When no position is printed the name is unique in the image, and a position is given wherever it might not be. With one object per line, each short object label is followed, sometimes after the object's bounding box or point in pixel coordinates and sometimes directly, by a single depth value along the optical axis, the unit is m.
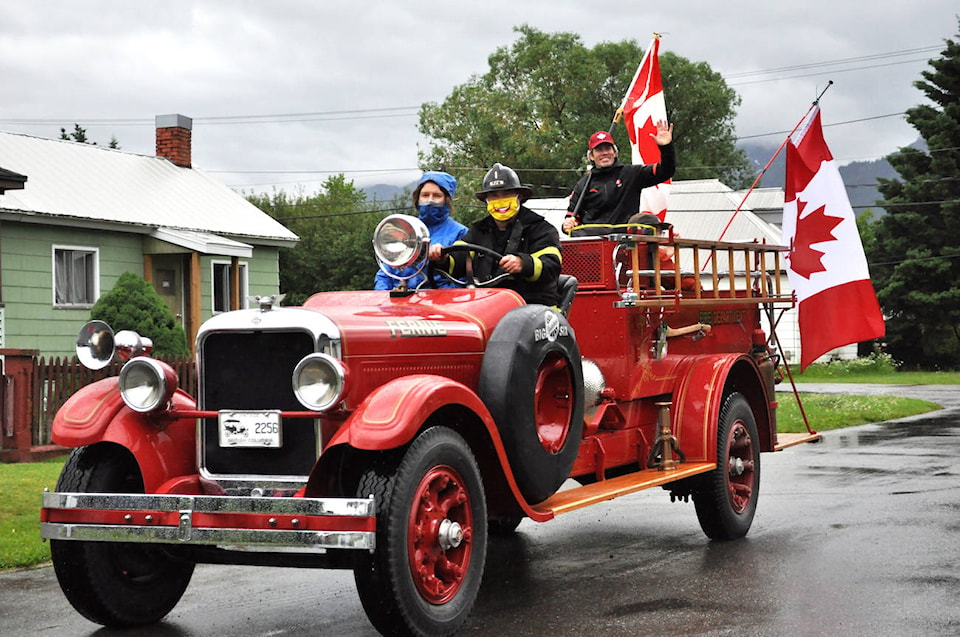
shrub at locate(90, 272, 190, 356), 19.09
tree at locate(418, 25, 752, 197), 54.97
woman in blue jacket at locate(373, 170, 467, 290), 7.57
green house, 20.03
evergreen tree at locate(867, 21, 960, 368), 38.88
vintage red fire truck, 5.20
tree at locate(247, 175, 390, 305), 58.97
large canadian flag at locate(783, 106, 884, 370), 10.12
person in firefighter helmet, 7.04
